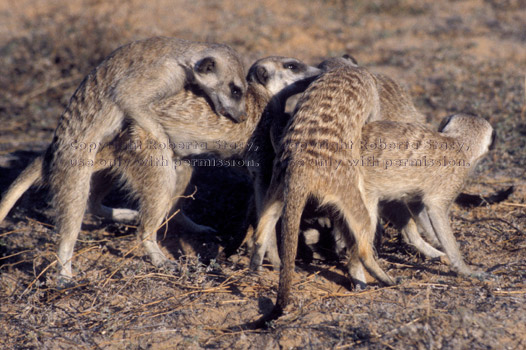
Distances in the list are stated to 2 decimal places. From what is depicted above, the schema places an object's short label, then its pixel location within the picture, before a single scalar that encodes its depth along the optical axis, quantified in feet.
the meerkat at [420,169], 23.62
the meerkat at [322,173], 20.47
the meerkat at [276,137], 25.81
